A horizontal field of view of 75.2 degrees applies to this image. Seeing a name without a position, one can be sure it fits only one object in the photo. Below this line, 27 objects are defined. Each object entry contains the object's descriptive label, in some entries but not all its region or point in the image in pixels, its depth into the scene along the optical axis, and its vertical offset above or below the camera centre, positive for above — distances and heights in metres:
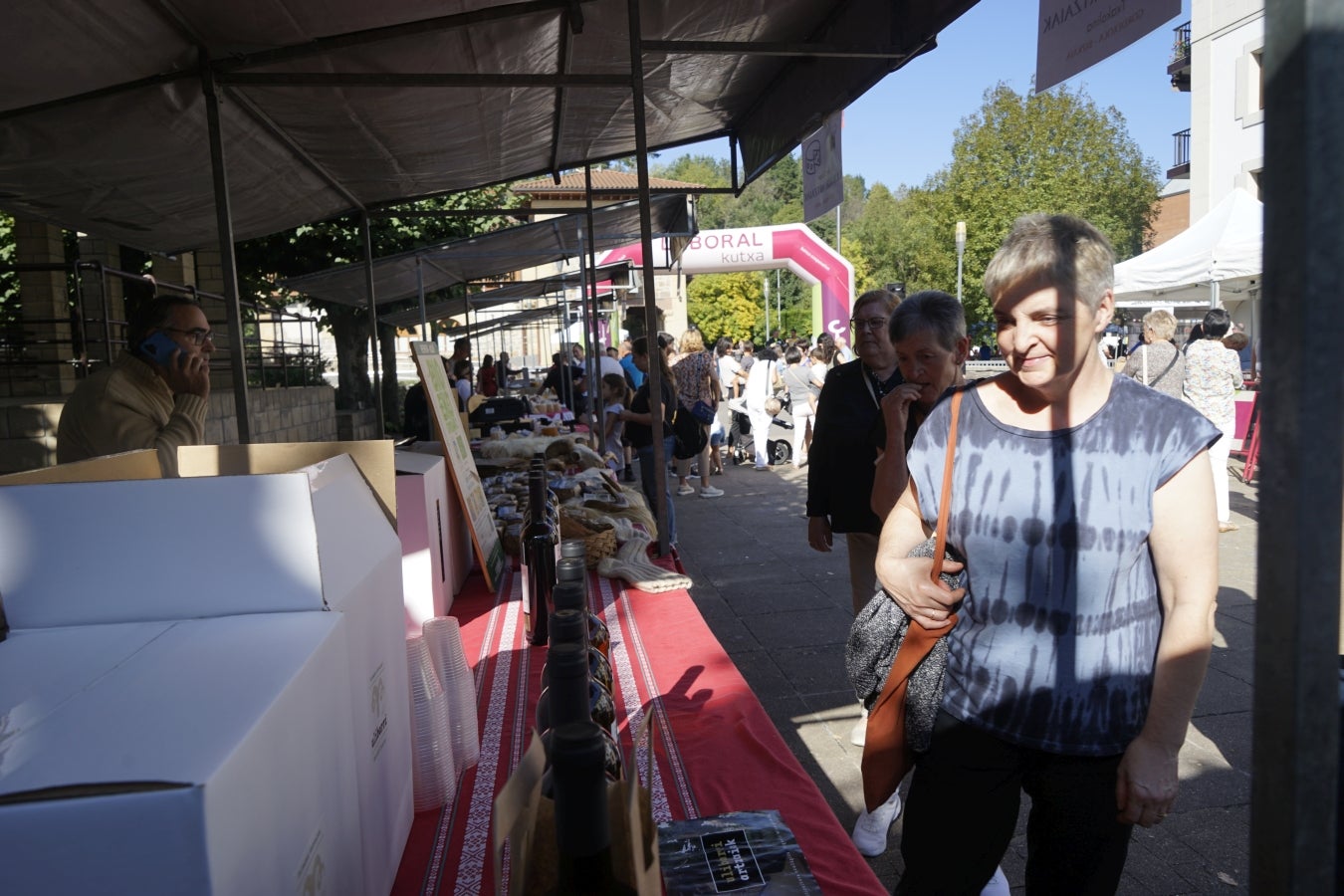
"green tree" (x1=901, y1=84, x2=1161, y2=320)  31.86 +7.60
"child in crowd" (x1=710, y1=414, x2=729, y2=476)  12.16 -0.87
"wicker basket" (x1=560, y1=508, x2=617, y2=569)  3.11 -0.52
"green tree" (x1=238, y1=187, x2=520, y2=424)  13.20 +2.31
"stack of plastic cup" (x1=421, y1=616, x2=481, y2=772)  1.49 -0.50
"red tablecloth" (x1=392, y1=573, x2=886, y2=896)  1.31 -0.68
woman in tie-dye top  1.54 -0.40
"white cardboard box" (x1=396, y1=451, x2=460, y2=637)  2.00 -0.35
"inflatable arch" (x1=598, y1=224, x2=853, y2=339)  17.91 +2.67
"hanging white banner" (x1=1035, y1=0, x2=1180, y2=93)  2.04 +0.85
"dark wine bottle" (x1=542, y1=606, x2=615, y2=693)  0.96 -0.26
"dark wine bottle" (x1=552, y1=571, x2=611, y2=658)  1.13 -0.27
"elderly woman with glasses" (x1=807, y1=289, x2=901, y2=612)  3.24 -0.19
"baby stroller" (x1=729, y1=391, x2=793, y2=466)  12.86 -0.87
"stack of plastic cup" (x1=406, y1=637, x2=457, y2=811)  1.40 -0.54
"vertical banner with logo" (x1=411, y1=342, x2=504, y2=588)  2.80 -0.21
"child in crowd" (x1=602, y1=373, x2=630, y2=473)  9.68 -0.19
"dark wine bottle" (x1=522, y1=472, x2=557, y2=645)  2.17 -0.43
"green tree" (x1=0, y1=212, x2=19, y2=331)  13.98 +2.40
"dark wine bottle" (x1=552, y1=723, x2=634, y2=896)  0.60 -0.29
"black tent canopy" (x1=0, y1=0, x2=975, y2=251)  3.04 +1.41
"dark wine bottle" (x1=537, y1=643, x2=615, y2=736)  0.78 -0.26
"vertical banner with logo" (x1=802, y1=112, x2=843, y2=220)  5.00 +1.27
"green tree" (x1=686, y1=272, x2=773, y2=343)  53.78 +4.95
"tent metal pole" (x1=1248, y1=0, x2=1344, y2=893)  0.57 -0.08
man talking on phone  2.46 +0.05
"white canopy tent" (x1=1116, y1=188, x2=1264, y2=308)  10.92 +1.43
